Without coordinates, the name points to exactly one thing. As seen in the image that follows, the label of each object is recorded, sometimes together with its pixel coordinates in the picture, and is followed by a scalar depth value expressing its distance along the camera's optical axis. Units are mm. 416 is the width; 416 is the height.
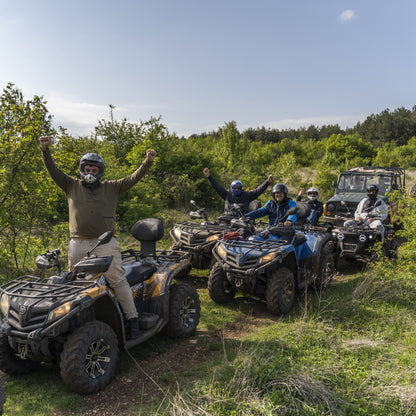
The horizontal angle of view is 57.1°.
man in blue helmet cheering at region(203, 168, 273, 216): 8086
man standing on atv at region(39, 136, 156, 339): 3988
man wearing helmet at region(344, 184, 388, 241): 8445
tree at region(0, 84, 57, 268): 6531
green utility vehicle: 11102
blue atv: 5582
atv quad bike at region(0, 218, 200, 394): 3342
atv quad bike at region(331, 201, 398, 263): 8125
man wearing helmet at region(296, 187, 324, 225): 9945
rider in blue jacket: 6863
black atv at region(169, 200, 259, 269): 7027
